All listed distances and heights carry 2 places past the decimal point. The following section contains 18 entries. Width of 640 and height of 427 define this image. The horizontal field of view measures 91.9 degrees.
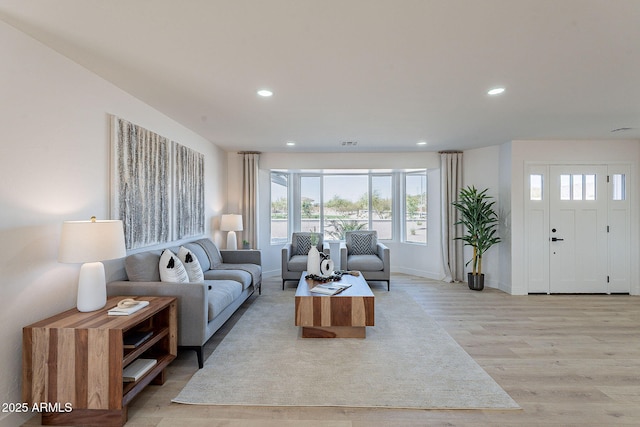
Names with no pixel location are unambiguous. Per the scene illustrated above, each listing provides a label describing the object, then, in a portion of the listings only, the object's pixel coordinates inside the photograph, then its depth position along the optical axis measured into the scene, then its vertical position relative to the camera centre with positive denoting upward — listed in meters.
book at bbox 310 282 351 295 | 3.30 -0.82
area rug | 2.18 -1.29
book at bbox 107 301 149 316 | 2.11 -0.66
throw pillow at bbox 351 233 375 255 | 5.88 -0.58
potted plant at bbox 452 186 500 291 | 5.16 -0.19
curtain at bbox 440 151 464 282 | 5.69 -0.14
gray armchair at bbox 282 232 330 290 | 5.15 -0.72
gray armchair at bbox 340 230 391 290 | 5.11 -0.76
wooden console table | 1.86 -0.91
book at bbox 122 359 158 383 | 2.03 -1.06
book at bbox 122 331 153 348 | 2.08 -0.86
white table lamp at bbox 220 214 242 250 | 5.16 -0.19
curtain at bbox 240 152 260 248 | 5.72 +0.17
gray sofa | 2.59 -0.77
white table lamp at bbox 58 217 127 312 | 1.99 -0.24
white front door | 4.92 -0.22
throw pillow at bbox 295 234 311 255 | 5.80 -0.56
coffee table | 3.14 -1.02
